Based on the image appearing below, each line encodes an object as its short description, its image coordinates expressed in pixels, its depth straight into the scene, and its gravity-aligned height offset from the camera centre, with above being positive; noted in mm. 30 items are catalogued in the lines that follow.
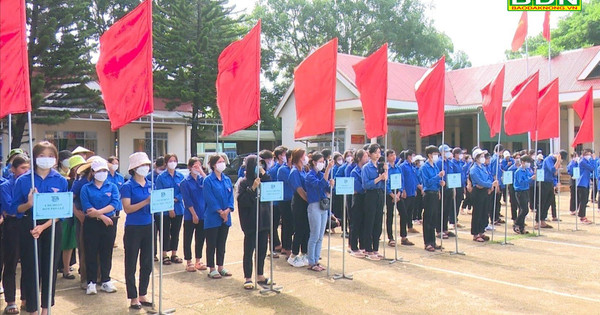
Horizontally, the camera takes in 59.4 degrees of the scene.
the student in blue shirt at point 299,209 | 7488 -761
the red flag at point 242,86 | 6281 +855
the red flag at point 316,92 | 6672 +846
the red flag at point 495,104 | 9672 +987
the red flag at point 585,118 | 11641 +859
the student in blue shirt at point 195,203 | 7473 -652
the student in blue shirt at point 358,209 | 8258 -833
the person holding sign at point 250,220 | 6453 -780
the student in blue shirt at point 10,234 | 5094 -755
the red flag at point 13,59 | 4594 +874
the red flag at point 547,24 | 17828 +4518
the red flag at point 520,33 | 15453 +3693
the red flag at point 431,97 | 8430 +969
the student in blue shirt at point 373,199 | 7953 -654
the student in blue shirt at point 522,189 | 10695 -666
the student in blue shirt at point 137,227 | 5555 -742
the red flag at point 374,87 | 7539 +1005
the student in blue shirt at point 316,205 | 7242 -669
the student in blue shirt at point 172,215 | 7840 -877
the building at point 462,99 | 22984 +2770
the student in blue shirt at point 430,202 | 8781 -759
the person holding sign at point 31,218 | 5020 -578
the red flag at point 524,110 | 10125 +909
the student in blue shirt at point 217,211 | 6762 -690
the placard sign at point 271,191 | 6246 -407
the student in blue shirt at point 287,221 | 8406 -1024
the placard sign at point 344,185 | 6957 -374
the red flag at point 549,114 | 10883 +883
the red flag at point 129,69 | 5430 +922
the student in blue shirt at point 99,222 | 5824 -737
